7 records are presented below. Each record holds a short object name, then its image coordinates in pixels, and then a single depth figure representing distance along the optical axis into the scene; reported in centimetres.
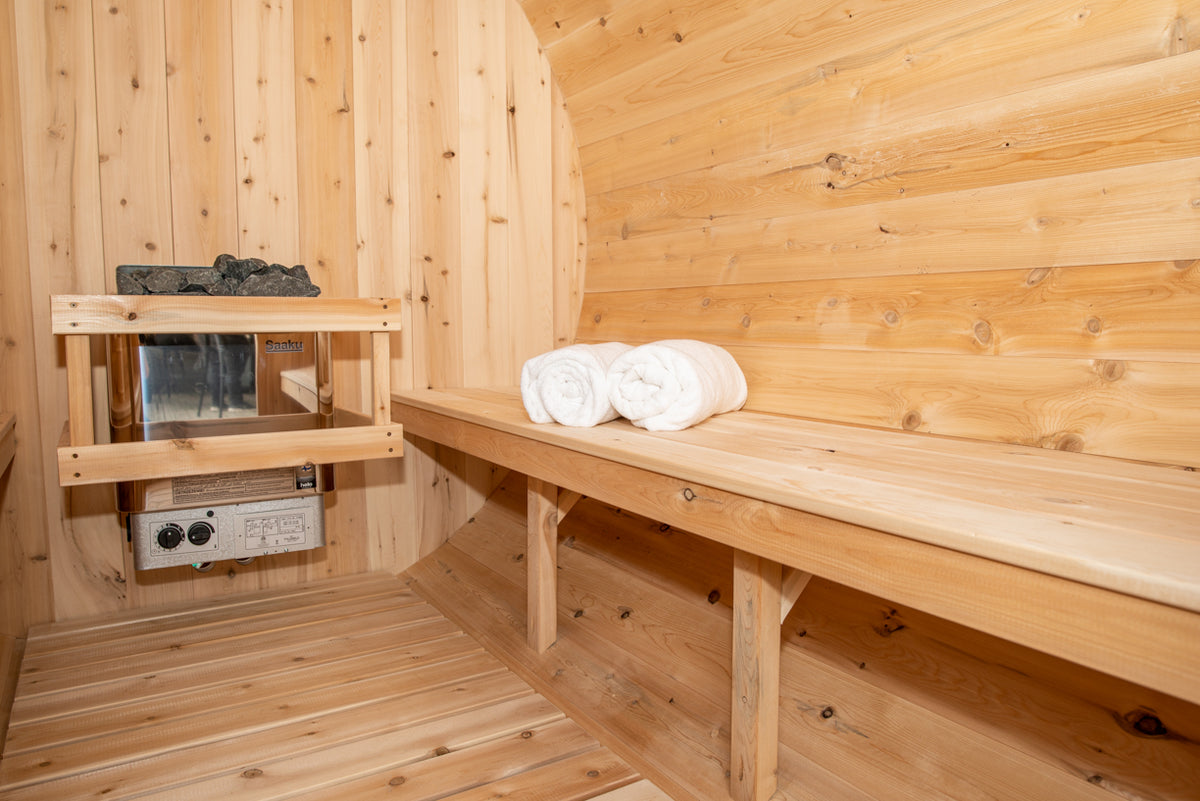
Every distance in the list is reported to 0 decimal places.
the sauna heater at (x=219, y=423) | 188
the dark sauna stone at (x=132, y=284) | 180
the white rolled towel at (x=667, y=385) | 161
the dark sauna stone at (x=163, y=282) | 179
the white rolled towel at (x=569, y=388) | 170
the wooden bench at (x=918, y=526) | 74
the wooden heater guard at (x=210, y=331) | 168
